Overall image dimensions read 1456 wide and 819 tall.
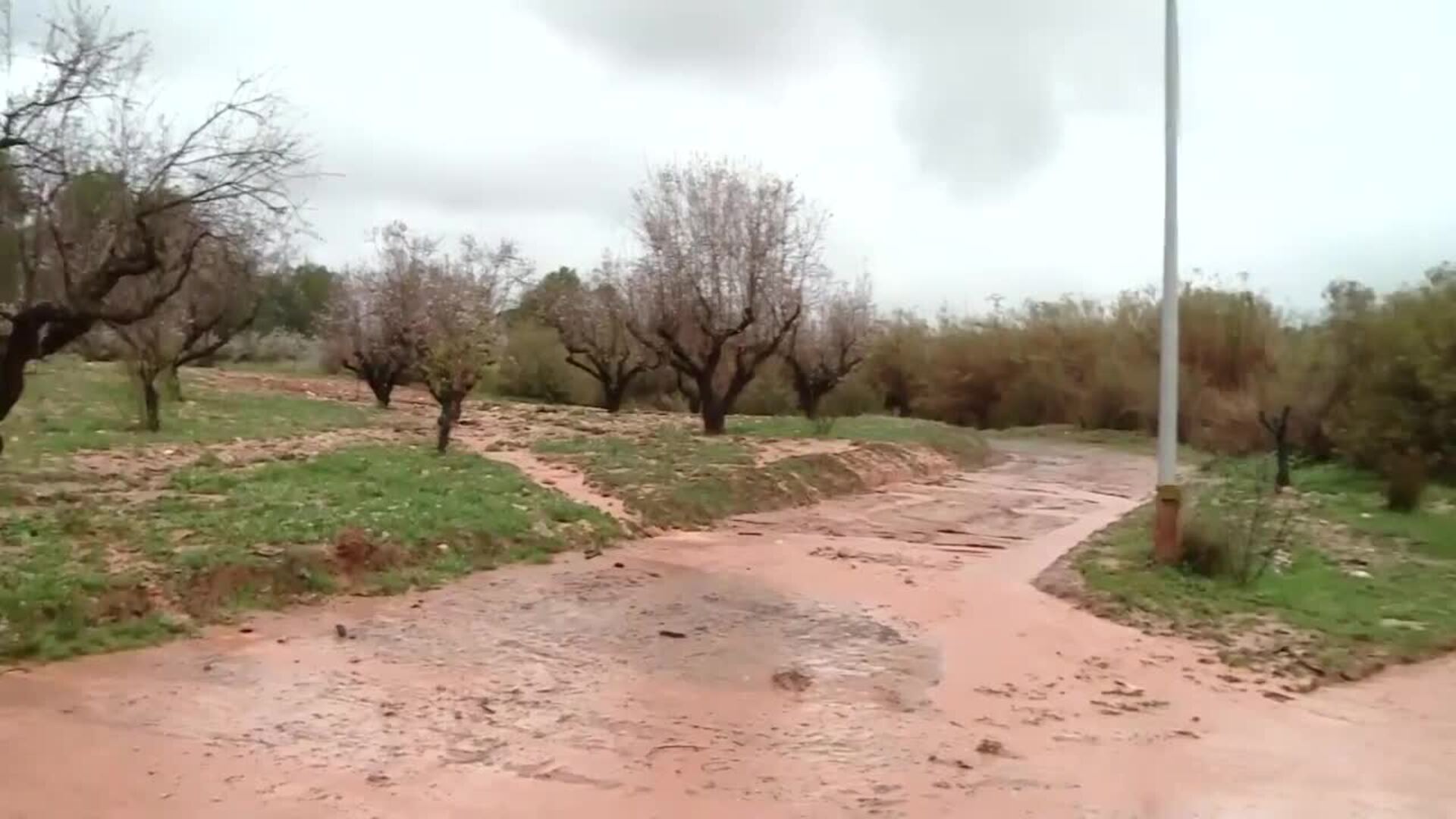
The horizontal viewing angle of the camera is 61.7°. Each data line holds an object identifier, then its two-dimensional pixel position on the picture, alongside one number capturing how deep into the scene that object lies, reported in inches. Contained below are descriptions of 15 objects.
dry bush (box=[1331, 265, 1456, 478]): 780.6
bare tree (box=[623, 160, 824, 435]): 1121.4
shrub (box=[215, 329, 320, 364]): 2516.5
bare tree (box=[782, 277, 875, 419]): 1595.7
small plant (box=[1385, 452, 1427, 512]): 791.1
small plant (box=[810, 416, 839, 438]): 1207.6
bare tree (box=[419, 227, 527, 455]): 880.3
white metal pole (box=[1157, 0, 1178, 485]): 525.3
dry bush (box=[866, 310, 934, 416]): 2153.1
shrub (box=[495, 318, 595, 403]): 2046.0
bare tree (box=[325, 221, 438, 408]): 1526.8
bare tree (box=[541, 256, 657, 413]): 1505.9
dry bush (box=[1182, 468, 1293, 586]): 520.4
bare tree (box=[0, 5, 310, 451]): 523.2
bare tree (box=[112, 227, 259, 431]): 718.2
